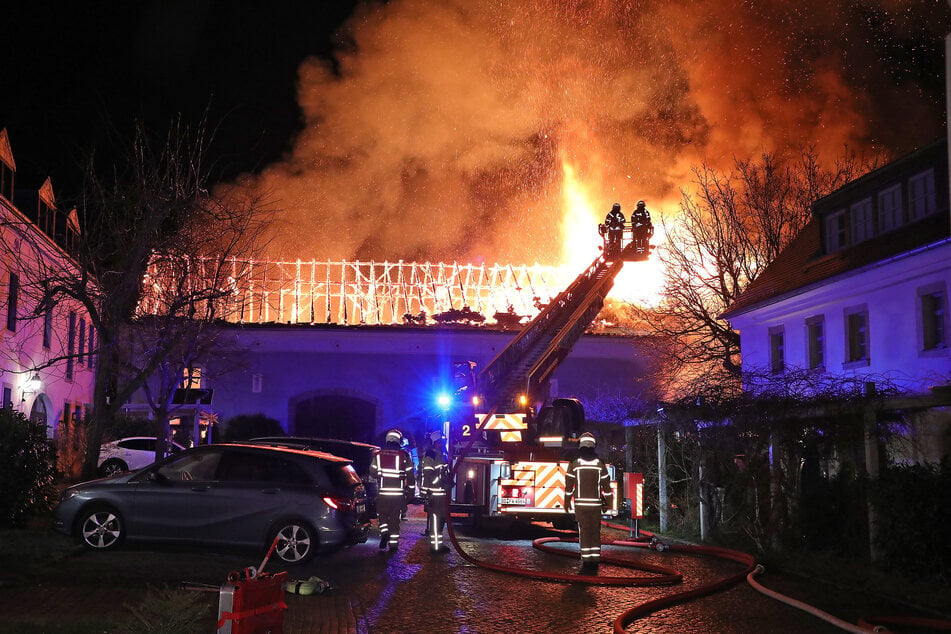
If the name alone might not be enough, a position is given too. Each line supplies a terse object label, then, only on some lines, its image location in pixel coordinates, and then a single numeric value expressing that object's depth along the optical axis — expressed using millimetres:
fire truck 15023
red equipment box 5406
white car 27891
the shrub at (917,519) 9914
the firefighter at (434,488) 13133
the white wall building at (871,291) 19062
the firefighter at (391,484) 13367
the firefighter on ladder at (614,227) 26281
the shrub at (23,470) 12820
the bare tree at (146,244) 15938
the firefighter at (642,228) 25844
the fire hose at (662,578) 8062
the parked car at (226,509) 11812
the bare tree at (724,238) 29594
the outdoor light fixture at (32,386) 27672
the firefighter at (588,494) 11773
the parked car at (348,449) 19109
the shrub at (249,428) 34281
